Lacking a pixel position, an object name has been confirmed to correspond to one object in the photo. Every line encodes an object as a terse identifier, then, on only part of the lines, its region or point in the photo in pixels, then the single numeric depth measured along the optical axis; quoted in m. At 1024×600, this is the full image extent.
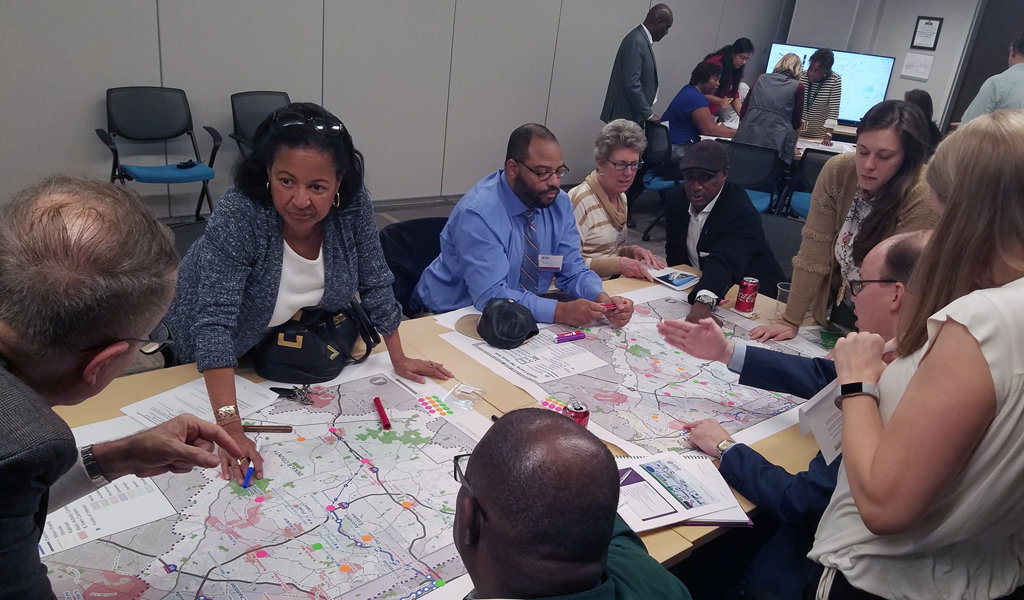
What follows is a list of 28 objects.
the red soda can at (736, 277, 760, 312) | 2.72
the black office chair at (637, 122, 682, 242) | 6.22
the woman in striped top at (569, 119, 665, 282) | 3.22
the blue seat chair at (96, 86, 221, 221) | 4.56
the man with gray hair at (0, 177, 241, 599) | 0.78
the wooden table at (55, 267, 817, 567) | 1.45
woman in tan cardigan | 2.38
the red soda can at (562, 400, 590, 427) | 1.72
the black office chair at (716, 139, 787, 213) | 5.50
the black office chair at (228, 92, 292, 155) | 5.03
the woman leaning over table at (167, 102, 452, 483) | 1.69
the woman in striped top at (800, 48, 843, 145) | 6.80
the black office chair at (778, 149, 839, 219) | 5.57
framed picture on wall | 7.82
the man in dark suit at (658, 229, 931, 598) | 1.53
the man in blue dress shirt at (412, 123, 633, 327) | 2.47
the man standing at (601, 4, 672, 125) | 6.51
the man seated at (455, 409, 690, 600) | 0.90
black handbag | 1.84
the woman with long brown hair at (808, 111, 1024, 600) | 1.05
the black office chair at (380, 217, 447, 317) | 2.84
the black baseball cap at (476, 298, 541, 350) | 2.20
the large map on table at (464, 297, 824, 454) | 1.88
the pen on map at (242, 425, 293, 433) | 1.61
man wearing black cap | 3.14
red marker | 1.70
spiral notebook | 1.48
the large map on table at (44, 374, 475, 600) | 1.19
